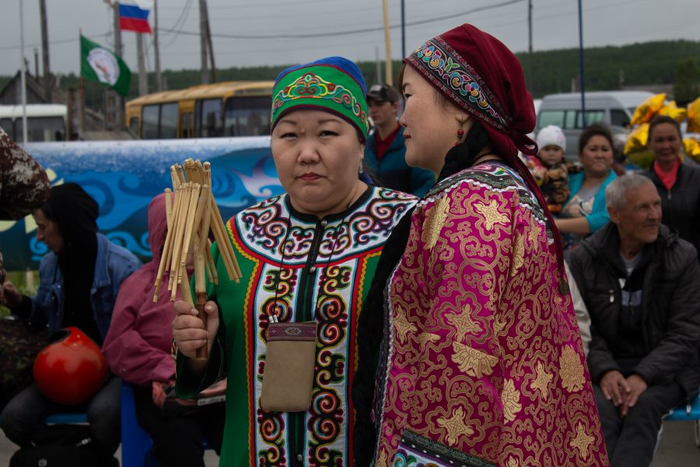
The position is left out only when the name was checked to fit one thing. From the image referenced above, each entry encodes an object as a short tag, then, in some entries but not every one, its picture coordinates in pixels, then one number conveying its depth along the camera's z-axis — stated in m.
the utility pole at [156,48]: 31.04
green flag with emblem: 12.12
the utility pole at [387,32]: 8.00
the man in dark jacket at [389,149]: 4.82
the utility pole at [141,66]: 20.10
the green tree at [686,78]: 47.84
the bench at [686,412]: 3.75
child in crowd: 5.39
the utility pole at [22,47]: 8.52
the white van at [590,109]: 22.20
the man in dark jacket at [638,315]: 3.61
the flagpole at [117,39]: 17.48
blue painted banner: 7.68
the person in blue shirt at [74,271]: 4.13
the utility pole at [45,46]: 29.23
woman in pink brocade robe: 1.47
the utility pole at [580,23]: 13.00
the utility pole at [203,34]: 26.70
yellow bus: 15.30
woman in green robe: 1.96
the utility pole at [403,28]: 9.69
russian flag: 14.91
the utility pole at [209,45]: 26.69
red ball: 3.79
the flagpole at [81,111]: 14.29
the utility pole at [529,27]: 47.07
